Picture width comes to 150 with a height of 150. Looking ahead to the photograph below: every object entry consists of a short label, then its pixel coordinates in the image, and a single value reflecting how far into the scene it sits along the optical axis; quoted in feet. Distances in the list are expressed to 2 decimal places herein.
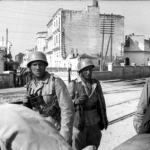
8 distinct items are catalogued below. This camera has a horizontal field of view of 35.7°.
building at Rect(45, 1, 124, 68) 136.26
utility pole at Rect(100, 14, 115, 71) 138.86
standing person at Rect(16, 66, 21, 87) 68.30
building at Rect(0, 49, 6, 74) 88.66
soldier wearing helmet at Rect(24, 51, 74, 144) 9.08
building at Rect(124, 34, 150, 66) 156.56
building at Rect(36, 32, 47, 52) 215.92
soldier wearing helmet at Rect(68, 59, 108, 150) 12.34
